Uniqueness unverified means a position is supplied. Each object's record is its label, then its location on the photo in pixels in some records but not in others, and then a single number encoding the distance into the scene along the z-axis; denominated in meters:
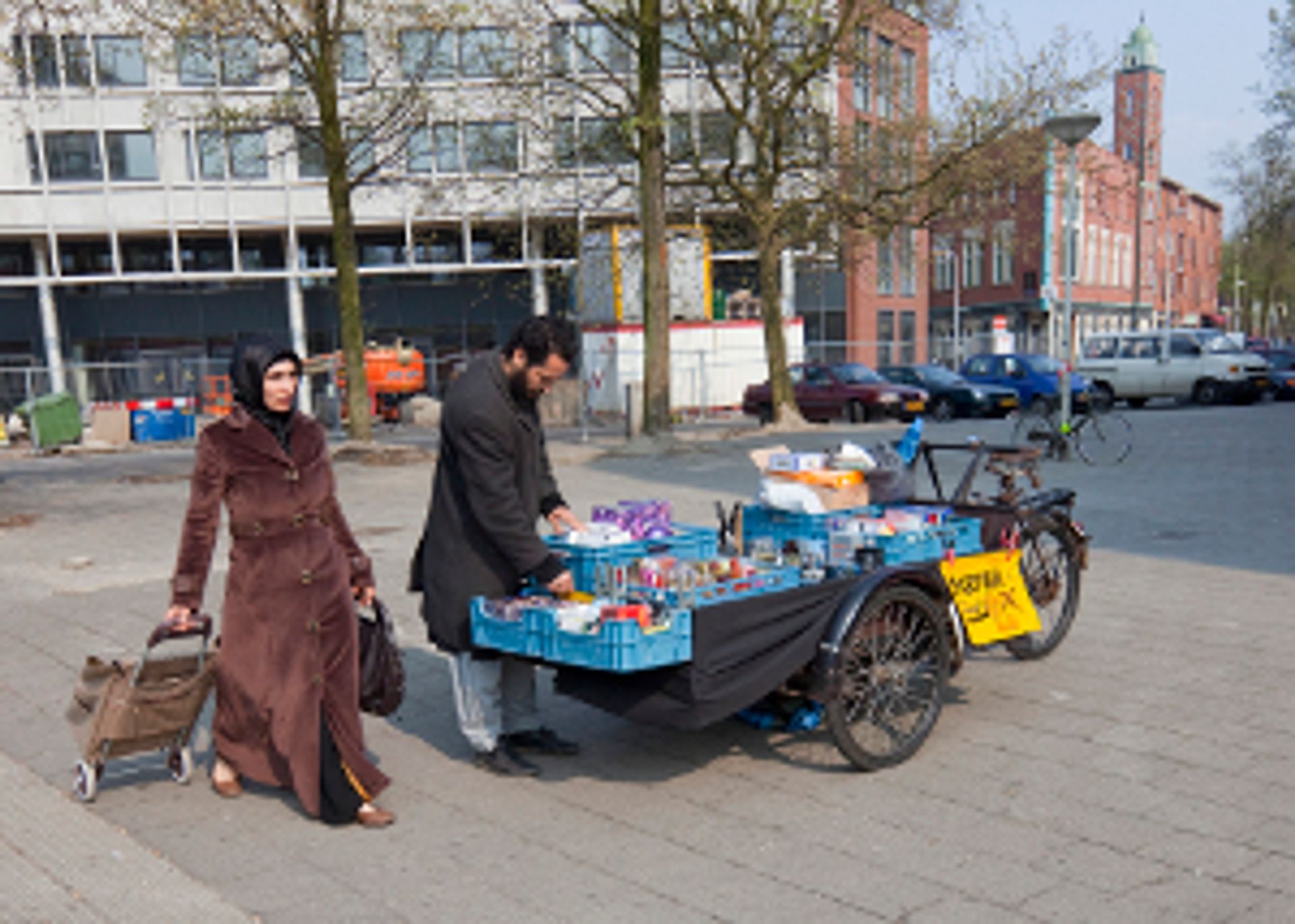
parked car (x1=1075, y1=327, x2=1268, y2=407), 25.92
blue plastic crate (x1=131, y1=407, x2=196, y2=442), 27.69
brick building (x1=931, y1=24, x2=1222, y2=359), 52.91
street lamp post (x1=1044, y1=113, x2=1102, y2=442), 15.12
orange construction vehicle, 32.03
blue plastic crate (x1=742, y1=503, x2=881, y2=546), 4.89
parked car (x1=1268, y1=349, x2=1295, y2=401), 27.75
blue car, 26.58
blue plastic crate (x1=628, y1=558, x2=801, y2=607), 4.09
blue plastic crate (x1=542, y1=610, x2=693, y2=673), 3.86
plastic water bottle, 5.63
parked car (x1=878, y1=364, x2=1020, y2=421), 25.89
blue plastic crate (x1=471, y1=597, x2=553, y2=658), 4.19
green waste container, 25.27
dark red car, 24.94
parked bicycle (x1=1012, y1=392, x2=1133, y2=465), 15.29
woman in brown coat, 4.08
